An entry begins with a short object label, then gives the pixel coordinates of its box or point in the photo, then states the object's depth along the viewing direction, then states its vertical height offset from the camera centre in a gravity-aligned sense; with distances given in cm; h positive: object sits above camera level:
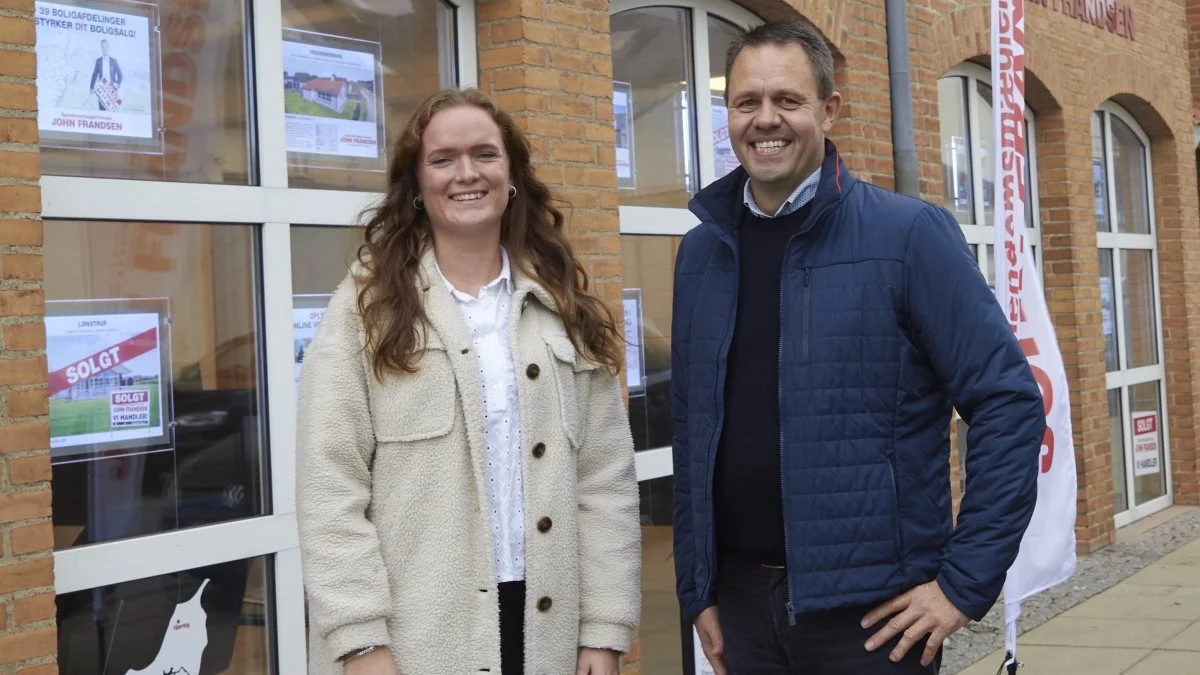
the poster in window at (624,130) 604 +105
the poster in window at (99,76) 389 +91
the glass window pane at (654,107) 609 +117
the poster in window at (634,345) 602 +13
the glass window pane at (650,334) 606 +18
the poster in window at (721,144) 663 +106
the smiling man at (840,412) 275 -9
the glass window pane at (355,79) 464 +106
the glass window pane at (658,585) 607 -91
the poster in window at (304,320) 453 +22
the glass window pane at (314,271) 455 +39
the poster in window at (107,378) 387 +6
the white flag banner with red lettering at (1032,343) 580 +6
